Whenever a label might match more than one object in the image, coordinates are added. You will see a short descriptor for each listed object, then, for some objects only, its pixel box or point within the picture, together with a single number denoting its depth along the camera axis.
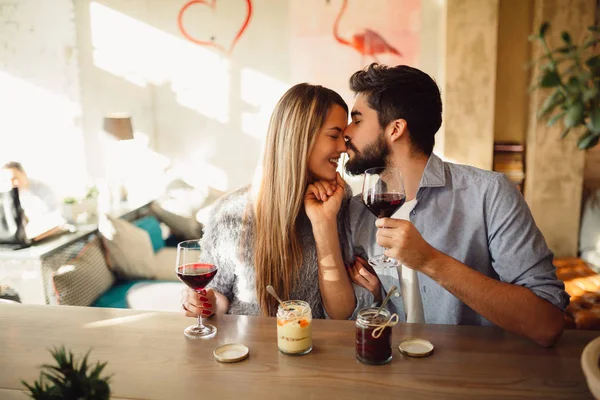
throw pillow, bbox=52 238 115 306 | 2.76
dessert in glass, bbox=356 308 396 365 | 1.09
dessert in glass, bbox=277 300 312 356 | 1.15
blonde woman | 1.74
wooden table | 1.00
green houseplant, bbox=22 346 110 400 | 0.68
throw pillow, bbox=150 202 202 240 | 4.34
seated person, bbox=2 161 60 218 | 3.77
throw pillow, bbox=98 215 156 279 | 3.39
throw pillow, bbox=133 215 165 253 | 3.85
